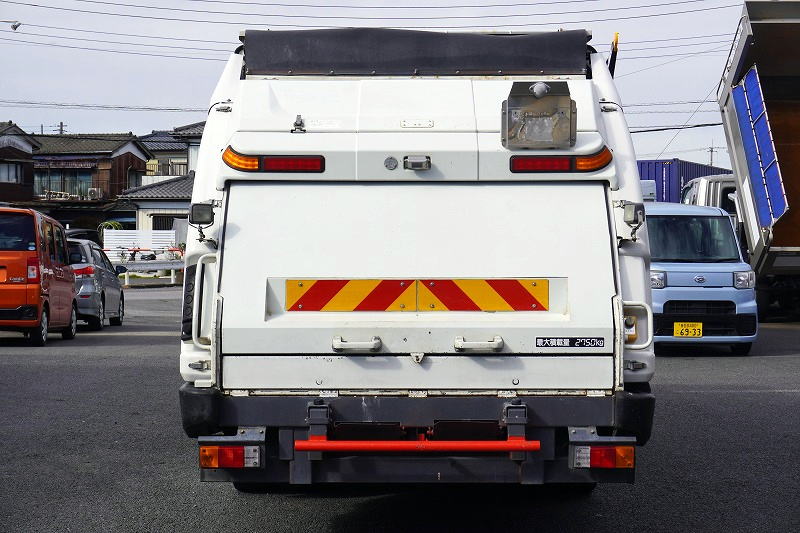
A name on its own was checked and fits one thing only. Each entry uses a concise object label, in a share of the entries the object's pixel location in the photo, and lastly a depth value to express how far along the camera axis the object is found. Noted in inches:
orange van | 593.3
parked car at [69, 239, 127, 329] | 758.5
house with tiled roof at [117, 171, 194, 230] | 2213.3
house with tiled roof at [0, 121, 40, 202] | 2333.9
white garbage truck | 201.9
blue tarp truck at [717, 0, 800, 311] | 645.3
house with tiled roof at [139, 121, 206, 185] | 2265.0
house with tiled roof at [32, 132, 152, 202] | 2511.1
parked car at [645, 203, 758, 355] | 564.4
